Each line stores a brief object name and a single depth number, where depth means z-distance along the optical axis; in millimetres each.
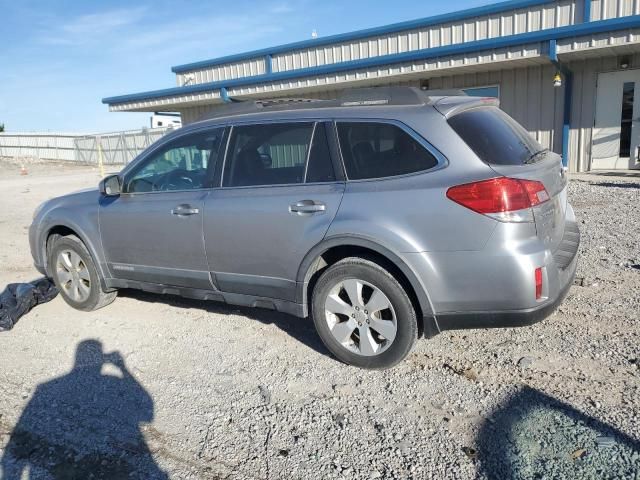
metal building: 11281
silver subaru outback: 3217
